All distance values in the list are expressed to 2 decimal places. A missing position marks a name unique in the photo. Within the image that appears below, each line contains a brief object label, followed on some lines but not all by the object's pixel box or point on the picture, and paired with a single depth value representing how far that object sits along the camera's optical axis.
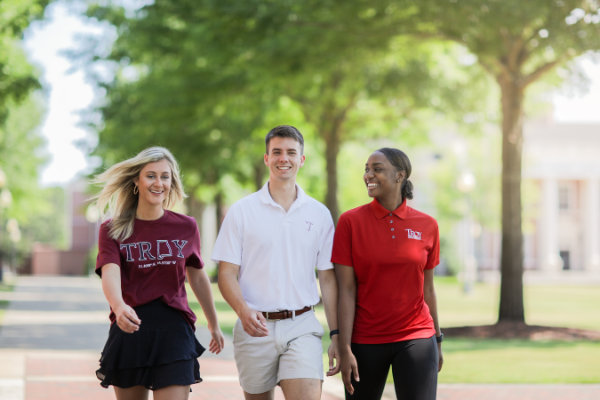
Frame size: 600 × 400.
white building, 77.69
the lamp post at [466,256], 35.81
